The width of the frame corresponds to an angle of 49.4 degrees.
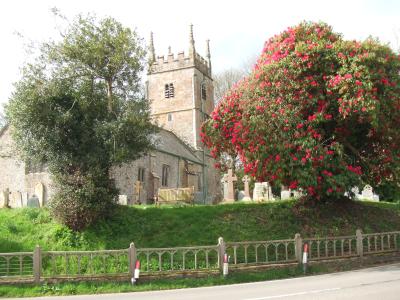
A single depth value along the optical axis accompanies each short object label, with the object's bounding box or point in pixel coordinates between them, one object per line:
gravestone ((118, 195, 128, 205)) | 22.65
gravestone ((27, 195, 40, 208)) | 20.83
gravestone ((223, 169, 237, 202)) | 27.11
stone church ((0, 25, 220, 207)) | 28.73
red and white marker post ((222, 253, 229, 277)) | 13.06
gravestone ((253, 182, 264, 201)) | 27.16
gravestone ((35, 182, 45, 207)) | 23.43
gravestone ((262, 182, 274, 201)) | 27.97
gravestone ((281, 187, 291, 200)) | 27.36
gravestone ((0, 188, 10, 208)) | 21.25
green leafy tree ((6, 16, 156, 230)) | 17.02
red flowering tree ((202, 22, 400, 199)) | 16.09
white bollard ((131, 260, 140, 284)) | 12.27
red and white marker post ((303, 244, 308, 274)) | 13.87
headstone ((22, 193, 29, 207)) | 22.89
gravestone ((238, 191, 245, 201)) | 30.02
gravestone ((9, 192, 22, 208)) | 21.94
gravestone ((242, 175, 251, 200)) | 27.88
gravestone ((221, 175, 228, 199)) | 27.97
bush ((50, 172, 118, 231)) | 16.30
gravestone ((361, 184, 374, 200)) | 33.01
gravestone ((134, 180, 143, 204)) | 26.91
